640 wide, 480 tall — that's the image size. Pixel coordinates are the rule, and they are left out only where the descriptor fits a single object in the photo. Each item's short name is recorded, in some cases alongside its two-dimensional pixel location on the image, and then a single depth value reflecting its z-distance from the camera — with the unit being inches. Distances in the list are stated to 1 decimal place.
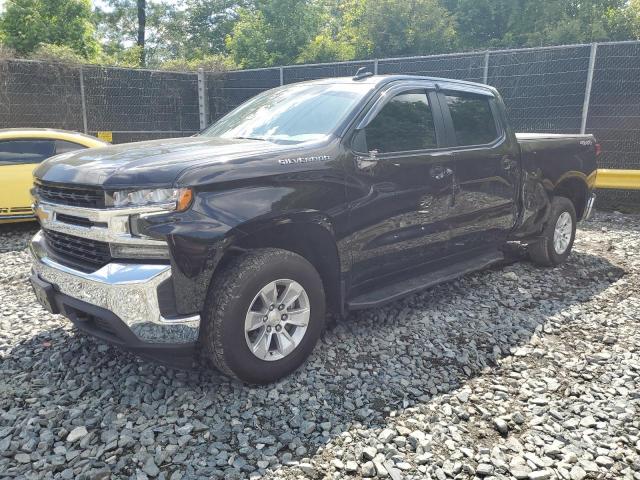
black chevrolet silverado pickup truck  112.0
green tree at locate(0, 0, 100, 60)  860.0
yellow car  274.4
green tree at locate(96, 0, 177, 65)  1307.8
